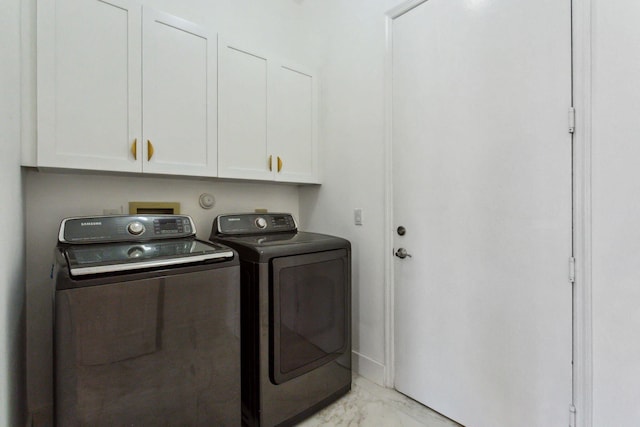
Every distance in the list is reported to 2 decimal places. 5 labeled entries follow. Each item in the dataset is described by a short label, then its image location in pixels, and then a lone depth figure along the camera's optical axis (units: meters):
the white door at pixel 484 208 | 1.30
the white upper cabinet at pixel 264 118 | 1.86
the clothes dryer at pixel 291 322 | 1.51
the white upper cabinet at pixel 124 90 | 1.34
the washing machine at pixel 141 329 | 1.02
